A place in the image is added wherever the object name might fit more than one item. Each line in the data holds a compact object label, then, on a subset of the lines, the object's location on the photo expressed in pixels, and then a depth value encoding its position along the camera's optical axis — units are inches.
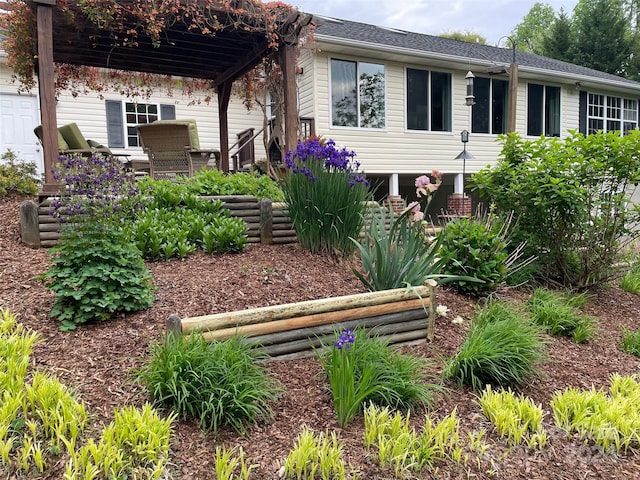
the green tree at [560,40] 951.0
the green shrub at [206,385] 80.4
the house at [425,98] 377.7
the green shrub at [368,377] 86.0
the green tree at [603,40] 920.9
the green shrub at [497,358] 103.4
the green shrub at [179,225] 149.3
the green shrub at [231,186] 189.6
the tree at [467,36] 961.6
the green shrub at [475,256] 151.6
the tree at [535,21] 1425.9
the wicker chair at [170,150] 259.6
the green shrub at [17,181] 208.1
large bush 170.4
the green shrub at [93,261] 103.2
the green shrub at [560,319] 138.6
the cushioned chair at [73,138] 282.8
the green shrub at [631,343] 137.5
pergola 173.8
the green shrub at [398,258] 128.1
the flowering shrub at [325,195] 150.9
